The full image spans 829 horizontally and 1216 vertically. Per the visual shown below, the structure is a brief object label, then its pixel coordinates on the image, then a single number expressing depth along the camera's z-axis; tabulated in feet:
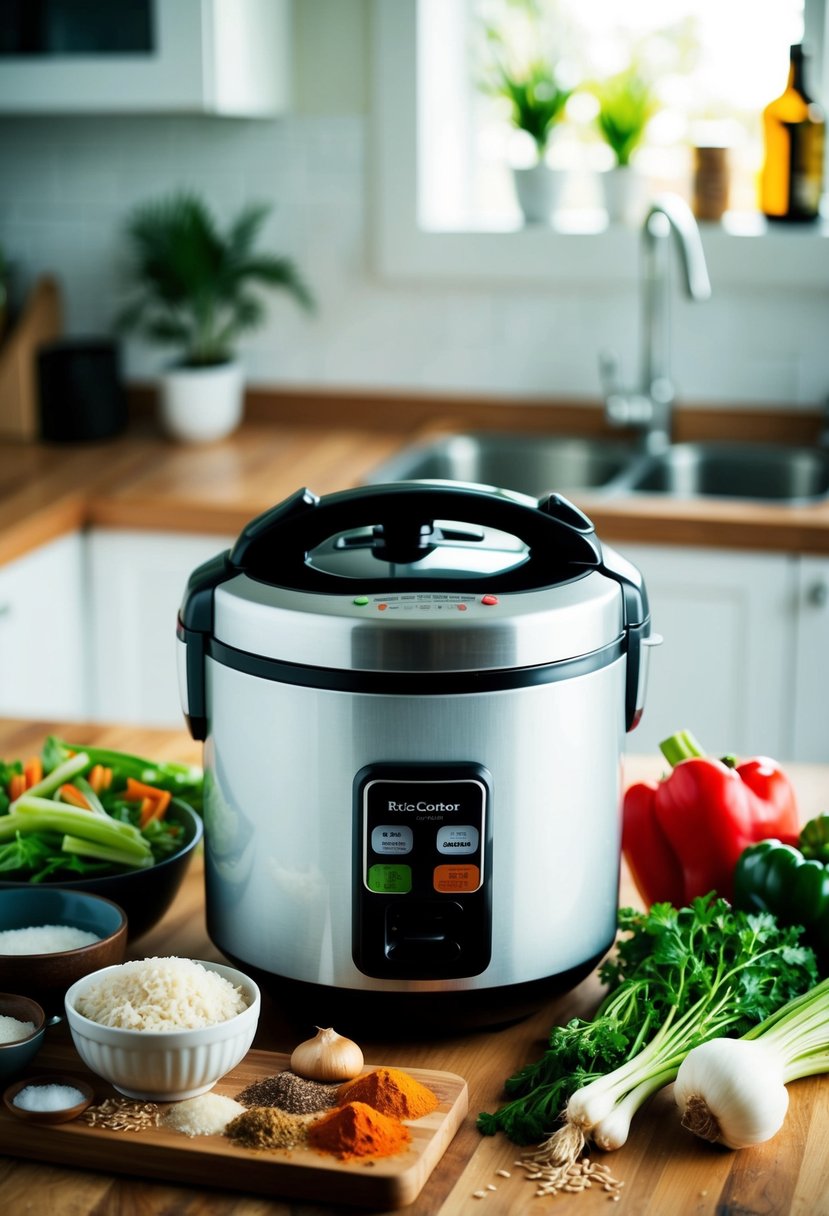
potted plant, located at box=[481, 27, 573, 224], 9.53
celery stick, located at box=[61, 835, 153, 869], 3.65
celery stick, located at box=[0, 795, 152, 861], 3.67
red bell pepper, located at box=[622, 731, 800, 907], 3.81
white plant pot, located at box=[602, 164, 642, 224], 9.46
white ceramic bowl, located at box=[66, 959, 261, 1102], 2.84
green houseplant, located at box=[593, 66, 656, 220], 9.42
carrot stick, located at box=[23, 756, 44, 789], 4.09
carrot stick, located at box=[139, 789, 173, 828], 3.92
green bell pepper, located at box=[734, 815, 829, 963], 3.51
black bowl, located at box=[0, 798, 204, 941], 3.50
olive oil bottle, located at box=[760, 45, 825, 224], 8.86
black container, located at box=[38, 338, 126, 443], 9.52
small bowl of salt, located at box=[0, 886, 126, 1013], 3.12
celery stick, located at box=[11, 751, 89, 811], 3.96
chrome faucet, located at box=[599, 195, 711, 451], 8.98
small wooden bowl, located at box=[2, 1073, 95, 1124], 2.88
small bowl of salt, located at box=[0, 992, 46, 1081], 2.93
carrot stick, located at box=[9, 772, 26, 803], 4.04
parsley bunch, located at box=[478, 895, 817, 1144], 3.01
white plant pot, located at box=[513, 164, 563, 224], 9.58
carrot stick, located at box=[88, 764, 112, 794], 4.07
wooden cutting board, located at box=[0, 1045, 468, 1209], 2.75
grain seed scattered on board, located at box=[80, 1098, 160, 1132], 2.88
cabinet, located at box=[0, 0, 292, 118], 8.64
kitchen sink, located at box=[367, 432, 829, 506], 9.09
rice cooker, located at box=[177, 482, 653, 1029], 3.06
